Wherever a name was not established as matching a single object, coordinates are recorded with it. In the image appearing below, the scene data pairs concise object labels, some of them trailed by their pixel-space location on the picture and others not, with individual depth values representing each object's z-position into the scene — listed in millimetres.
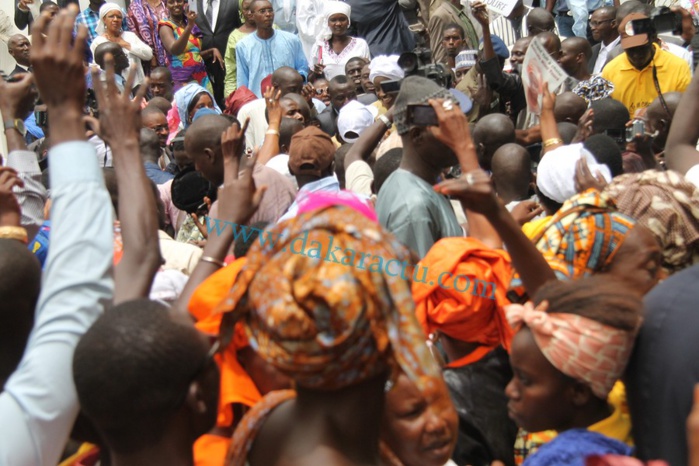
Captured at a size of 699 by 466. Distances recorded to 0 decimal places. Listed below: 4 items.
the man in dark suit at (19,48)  11656
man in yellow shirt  7547
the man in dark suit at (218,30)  12031
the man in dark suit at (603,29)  9977
